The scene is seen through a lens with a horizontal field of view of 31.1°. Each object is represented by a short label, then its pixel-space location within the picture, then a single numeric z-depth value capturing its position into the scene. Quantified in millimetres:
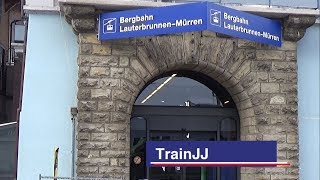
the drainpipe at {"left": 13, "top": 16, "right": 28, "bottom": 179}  10375
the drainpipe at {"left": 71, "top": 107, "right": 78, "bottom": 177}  10320
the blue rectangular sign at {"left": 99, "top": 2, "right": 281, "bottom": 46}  9555
